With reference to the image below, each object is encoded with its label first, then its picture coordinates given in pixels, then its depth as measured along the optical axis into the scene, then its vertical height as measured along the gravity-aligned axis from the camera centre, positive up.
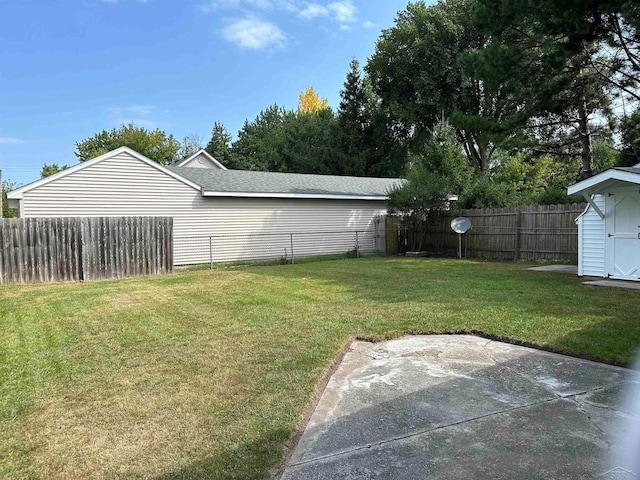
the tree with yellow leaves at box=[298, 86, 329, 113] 43.81 +13.05
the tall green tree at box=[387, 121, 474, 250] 15.65 +1.46
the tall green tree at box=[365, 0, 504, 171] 25.58 +10.01
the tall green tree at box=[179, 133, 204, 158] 42.88 +8.53
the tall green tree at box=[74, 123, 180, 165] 38.06 +7.85
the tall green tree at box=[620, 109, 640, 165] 12.98 +2.72
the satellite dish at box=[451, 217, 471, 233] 14.16 -0.11
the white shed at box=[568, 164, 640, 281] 8.34 -0.11
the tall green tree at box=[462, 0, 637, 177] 9.08 +4.40
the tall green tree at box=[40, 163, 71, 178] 38.34 +5.49
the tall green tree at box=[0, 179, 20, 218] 39.49 +4.14
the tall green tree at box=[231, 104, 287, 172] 36.72 +7.77
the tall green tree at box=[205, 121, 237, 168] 37.91 +7.48
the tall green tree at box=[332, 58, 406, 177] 30.86 +6.62
